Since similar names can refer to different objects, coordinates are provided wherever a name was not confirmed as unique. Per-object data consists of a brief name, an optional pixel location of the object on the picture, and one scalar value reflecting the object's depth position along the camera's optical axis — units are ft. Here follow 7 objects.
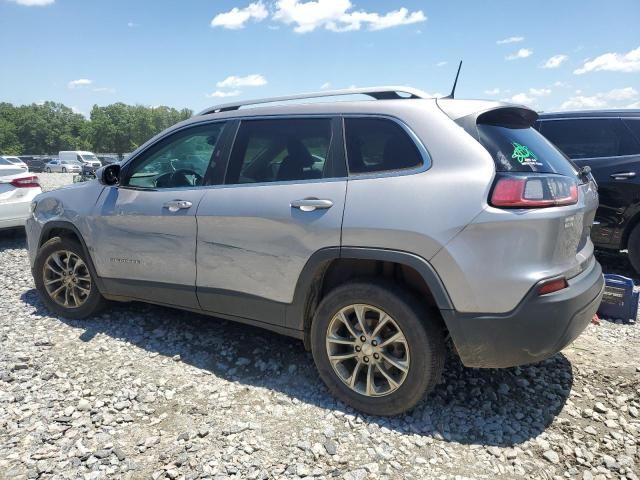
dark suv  16.25
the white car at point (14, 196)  21.99
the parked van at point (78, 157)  159.63
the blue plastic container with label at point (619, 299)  12.89
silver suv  7.47
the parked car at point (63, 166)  146.30
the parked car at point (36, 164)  155.83
